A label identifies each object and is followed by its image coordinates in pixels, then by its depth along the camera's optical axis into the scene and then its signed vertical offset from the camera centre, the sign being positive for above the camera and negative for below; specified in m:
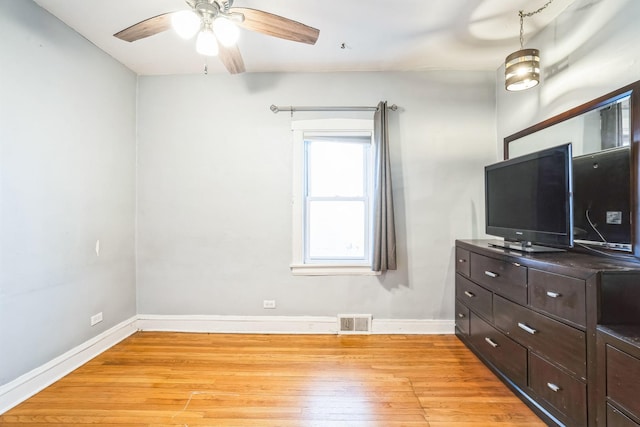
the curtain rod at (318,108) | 2.80 +1.11
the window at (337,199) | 2.89 +0.17
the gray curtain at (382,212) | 2.68 +0.03
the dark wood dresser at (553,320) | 1.30 -0.64
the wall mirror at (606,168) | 1.52 +0.28
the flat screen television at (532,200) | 1.65 +0.10
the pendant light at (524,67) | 2.04 +1.13
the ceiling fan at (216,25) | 1.50 +1.14
